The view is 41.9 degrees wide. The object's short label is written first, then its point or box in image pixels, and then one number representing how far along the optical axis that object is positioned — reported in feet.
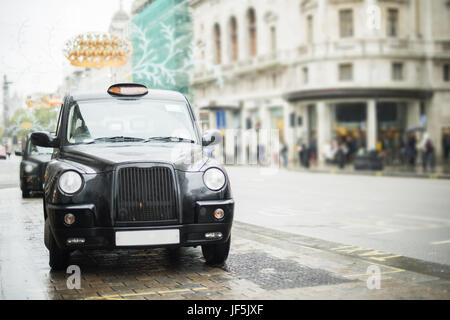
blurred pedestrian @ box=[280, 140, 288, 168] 129.39
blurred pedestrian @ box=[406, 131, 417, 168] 116.88
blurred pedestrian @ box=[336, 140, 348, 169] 115.96
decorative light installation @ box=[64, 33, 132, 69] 38.73
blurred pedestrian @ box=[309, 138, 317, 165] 135.54
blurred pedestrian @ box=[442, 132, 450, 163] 121.08
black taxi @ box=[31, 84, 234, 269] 18.81
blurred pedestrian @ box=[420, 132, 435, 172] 104.17
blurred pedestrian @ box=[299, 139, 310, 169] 120.67
